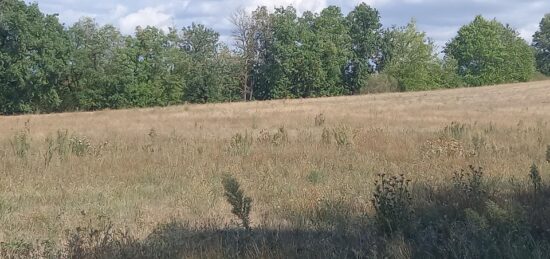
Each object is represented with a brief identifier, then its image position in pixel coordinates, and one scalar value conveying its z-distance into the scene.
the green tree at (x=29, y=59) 57.81
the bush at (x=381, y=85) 76.86
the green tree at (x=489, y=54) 91.75
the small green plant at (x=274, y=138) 14.21
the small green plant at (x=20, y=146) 11.95
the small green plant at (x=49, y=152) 11.05
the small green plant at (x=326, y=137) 14.00
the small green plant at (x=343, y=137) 13.43
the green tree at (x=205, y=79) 72.12
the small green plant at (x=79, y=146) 12.41
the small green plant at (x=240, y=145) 12.47
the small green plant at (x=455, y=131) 14.53
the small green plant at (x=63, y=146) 12.15
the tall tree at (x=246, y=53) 75.88
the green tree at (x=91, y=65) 66.18
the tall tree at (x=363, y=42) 85.31
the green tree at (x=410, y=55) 85.12
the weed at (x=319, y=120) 21.75
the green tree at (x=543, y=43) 110.81
